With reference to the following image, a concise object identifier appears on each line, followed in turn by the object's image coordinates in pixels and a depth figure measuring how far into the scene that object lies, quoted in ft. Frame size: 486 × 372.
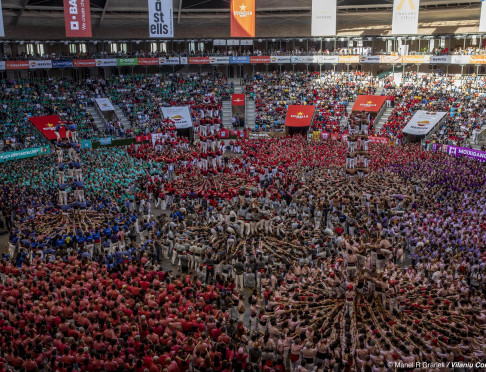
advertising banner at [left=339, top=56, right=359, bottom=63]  180.14
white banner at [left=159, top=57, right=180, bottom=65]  182.29
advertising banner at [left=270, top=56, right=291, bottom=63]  186.50
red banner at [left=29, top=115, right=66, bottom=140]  146.24
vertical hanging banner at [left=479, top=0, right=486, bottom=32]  150.15
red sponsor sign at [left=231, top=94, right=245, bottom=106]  180.75
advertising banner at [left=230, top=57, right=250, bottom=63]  186.39
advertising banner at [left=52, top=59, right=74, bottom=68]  167.63
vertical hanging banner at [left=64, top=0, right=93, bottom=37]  140.97
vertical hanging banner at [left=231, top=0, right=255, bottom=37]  155.12
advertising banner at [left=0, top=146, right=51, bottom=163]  127.75
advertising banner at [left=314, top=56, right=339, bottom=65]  183.67
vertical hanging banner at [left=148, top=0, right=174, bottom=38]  144.97
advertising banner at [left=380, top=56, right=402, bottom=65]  175.66
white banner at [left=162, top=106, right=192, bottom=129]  163.96
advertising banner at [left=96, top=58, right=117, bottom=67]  174.09
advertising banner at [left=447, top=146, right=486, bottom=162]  121.70
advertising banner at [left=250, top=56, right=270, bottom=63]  186.50
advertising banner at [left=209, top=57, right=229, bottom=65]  185.26
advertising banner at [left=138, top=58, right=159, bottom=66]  180.26
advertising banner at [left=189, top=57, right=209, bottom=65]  184.24
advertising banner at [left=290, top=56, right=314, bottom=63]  186.39
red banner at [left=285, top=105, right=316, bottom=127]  165.89
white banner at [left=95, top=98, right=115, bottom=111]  168.46
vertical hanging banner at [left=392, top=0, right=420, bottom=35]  153.17
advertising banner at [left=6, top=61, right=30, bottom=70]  158.20
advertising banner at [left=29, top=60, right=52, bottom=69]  163.88
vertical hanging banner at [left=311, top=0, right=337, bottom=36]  160.78
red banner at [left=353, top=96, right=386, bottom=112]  168.90
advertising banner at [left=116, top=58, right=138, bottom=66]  177.88
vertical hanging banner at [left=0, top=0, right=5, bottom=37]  123.98
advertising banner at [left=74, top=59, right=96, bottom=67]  171.11
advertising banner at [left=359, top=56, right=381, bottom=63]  178.70
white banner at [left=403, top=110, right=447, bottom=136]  146.61
